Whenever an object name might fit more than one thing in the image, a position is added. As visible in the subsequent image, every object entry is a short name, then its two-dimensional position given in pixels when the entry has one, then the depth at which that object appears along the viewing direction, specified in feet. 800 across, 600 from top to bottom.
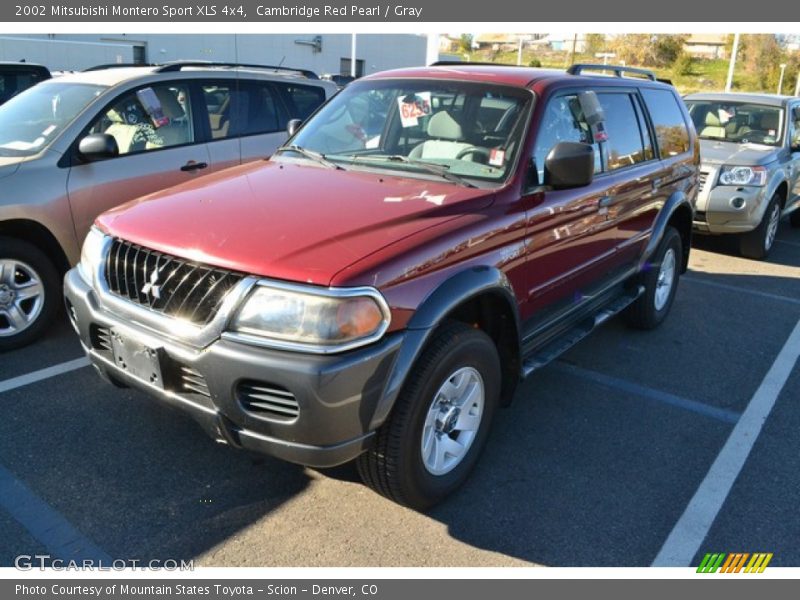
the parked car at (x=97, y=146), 14.85
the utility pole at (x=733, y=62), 79.56
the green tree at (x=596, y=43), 203.72
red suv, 8.36
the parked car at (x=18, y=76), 26.53
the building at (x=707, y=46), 208.77
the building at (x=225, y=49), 85.61
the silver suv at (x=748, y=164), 25.91
